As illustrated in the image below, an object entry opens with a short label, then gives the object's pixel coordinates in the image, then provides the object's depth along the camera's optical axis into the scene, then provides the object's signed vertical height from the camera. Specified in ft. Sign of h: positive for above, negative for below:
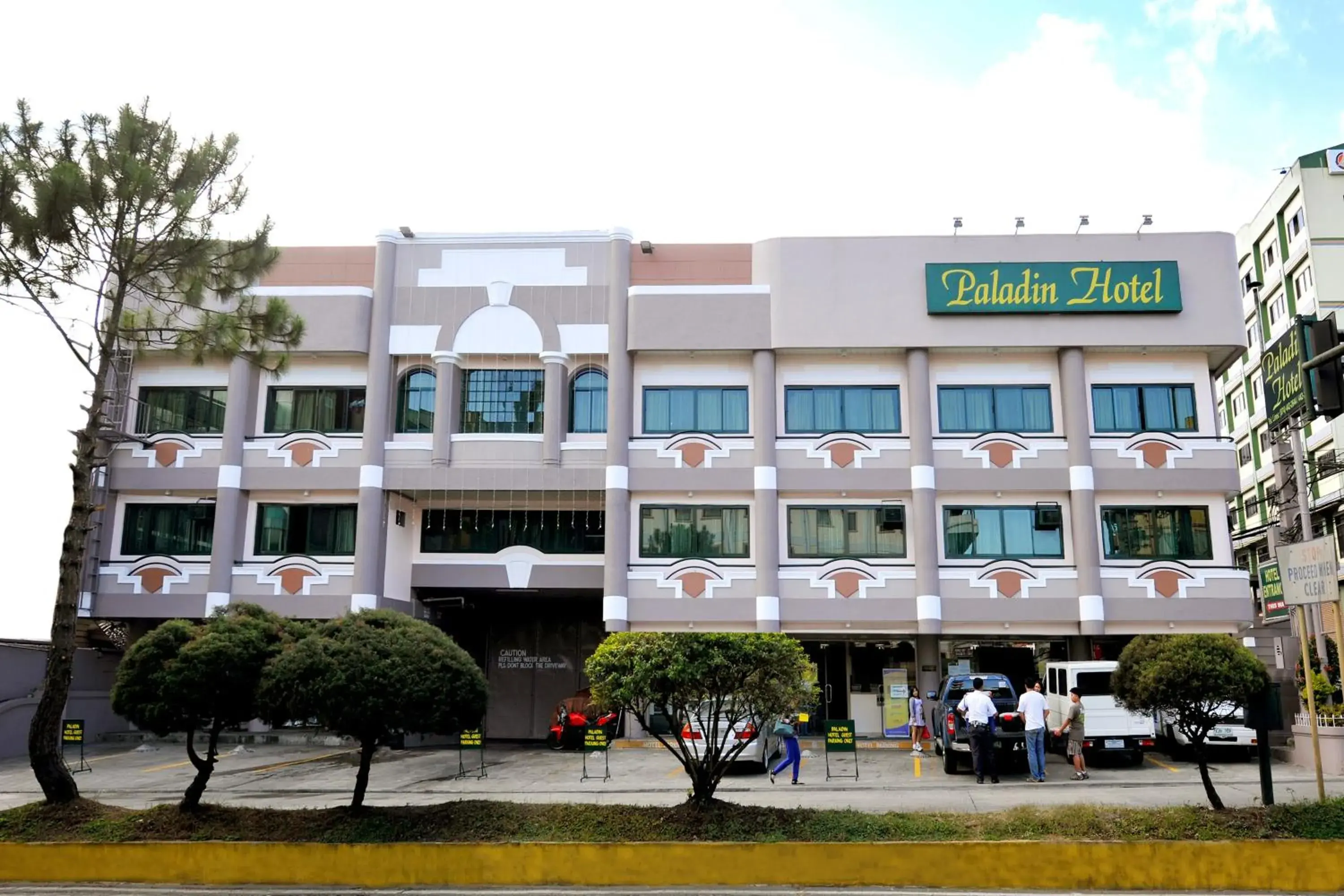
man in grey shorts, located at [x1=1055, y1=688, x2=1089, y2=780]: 62.34 -2.52
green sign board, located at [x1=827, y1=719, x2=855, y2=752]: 64.49 -2.97
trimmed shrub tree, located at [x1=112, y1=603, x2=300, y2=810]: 43.19 +0.20
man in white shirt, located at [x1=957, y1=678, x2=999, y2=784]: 59.52 -2.08
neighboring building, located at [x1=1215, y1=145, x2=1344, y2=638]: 134.92 +51.70
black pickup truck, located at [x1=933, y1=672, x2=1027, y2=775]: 64.39 -2.36
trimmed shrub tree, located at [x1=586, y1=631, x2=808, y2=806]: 40.16 +0.19
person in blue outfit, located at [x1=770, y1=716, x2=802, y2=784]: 56.08 -3.36
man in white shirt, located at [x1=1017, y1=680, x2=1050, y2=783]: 60.49 -2.28
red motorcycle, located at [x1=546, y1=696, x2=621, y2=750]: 84.69 -3.04
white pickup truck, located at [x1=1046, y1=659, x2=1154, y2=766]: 67.97 -1.86
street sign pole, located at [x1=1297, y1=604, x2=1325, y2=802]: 40.01 -2.20
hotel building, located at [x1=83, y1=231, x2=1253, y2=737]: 87.10 +19.33
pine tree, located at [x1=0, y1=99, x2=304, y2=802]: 46.55 +19.49
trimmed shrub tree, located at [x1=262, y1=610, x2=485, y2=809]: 40.65 -0.03
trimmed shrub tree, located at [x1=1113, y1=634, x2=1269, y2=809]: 40.37 +0.25
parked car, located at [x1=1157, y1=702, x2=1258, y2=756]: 67.77 -2.98
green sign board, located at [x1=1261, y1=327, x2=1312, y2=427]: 66.59 +19.42
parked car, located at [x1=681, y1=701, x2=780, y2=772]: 41.70 -2.20
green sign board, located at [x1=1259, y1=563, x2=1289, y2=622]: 84.94 +7.93
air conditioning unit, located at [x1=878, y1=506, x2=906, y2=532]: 89.04 +13.44
